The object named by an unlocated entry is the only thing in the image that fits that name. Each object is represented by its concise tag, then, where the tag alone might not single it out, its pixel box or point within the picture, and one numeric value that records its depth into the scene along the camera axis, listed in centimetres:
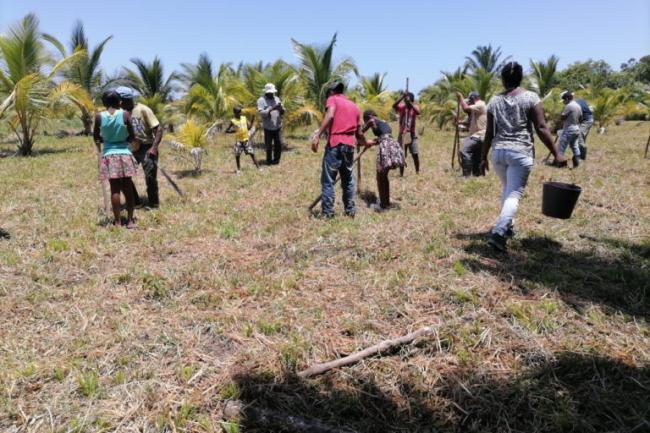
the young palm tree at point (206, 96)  1430
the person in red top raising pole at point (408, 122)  808
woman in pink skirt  491
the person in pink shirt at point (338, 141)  530
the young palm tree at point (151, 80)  1731
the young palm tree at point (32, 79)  1077
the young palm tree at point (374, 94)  1402
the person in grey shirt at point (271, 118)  948
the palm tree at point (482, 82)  1736
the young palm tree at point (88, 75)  1459
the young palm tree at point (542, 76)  2020
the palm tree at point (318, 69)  1386
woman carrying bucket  401
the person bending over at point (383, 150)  568
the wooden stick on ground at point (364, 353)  255
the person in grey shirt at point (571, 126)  902
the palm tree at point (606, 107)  1833
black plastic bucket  406
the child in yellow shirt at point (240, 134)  881
